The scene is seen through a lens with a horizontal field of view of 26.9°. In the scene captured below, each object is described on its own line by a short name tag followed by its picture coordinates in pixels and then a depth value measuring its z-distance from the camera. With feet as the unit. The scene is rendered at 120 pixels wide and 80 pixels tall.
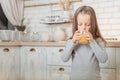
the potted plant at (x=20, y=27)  11.70
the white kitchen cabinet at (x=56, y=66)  9.46
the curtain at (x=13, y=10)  11.54
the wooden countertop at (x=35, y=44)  9.50
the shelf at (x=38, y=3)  11.58
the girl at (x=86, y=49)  5.78
